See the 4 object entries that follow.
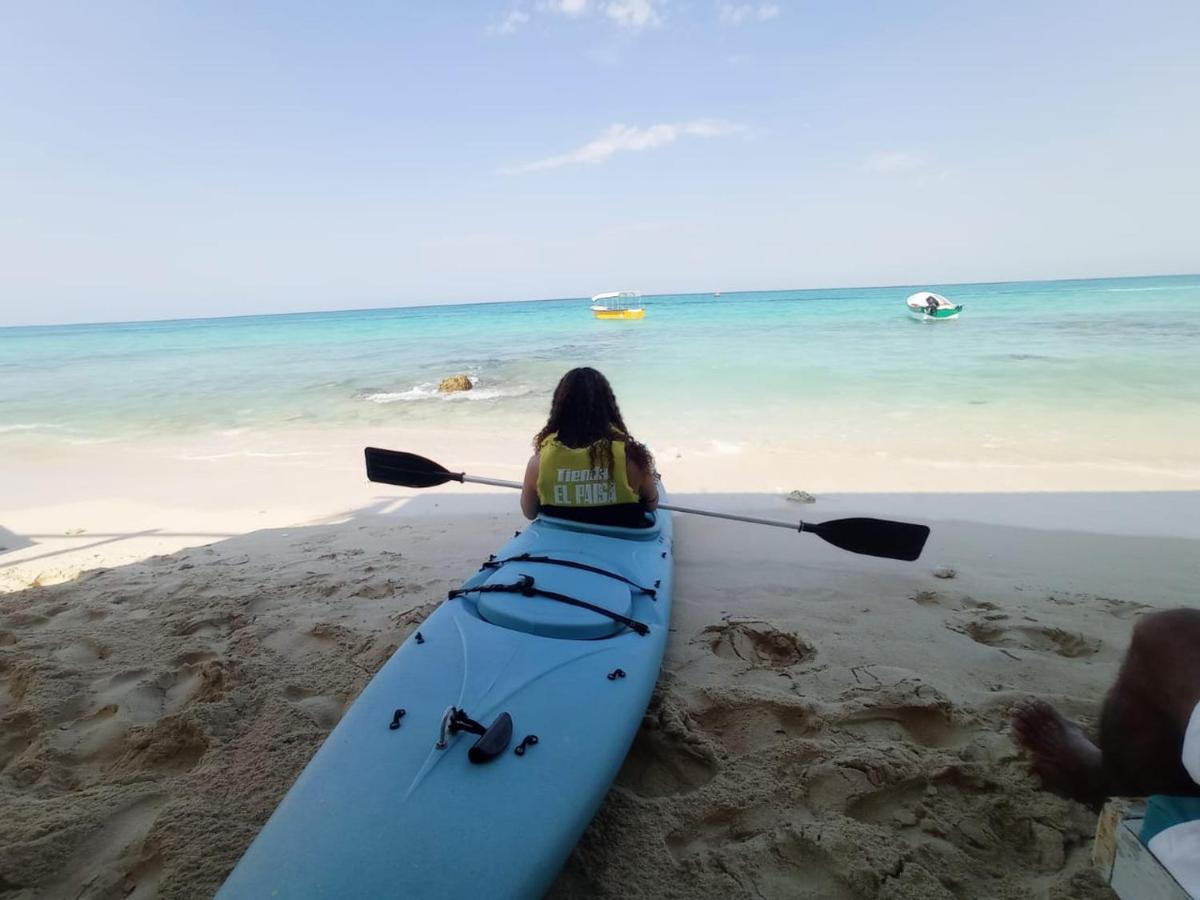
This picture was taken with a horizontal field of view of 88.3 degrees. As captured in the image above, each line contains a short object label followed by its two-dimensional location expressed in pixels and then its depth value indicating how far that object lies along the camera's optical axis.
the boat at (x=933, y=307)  25.88
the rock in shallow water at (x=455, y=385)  13.16
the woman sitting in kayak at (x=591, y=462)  3.16
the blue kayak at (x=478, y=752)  1.44
